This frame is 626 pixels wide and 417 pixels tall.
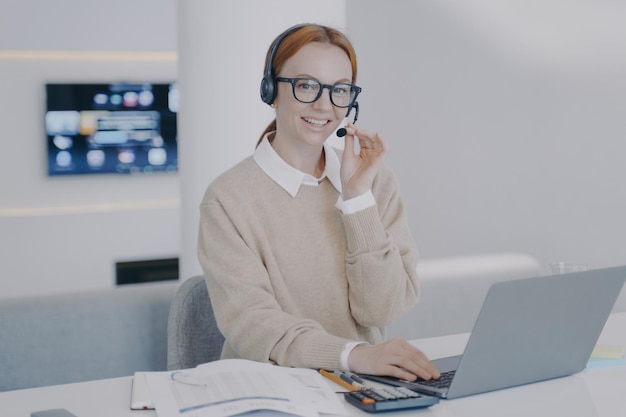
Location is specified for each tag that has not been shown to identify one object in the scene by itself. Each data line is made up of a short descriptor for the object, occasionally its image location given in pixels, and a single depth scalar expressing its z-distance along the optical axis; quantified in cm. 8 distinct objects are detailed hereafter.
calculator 216
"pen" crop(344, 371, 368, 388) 227
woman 265
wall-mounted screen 668
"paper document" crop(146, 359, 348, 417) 209
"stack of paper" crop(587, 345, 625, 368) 246
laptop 215
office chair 286
